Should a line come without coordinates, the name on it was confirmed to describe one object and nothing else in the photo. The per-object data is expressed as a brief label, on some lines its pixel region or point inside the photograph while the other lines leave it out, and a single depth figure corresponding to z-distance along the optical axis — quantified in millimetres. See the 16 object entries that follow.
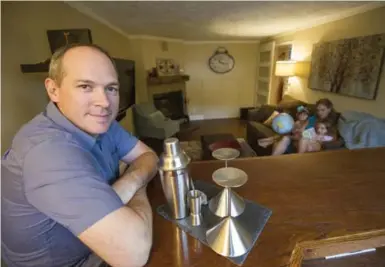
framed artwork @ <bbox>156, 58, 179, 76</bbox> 5094
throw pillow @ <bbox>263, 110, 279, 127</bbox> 3554
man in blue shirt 522
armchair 4141
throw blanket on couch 2197
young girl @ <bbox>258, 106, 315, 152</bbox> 2709
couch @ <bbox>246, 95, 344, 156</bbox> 3184
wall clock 5980
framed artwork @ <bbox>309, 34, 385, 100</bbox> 2541
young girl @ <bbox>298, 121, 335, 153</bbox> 2457
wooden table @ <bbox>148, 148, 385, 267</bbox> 561
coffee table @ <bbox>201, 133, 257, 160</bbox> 2883
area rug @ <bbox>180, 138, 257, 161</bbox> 3166
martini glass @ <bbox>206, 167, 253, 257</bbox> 558
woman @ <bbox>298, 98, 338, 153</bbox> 2666
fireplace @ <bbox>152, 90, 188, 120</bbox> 5199
